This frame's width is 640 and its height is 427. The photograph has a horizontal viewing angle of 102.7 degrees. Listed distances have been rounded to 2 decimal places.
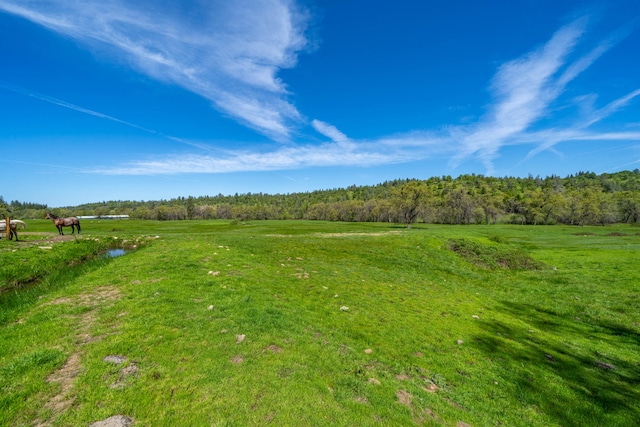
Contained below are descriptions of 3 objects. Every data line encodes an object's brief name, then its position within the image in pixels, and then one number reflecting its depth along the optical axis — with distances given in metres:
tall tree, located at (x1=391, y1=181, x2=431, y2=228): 81.31
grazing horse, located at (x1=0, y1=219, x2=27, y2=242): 28.36
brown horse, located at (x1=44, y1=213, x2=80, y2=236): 37.23
